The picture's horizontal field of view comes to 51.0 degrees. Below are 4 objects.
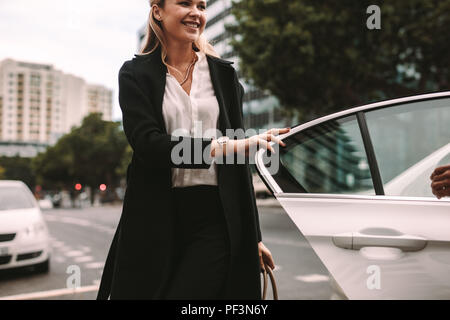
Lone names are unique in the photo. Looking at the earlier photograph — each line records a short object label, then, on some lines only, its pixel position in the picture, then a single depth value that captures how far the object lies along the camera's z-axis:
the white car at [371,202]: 1.66
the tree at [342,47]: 12.38
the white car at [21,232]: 5.84
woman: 1.57
